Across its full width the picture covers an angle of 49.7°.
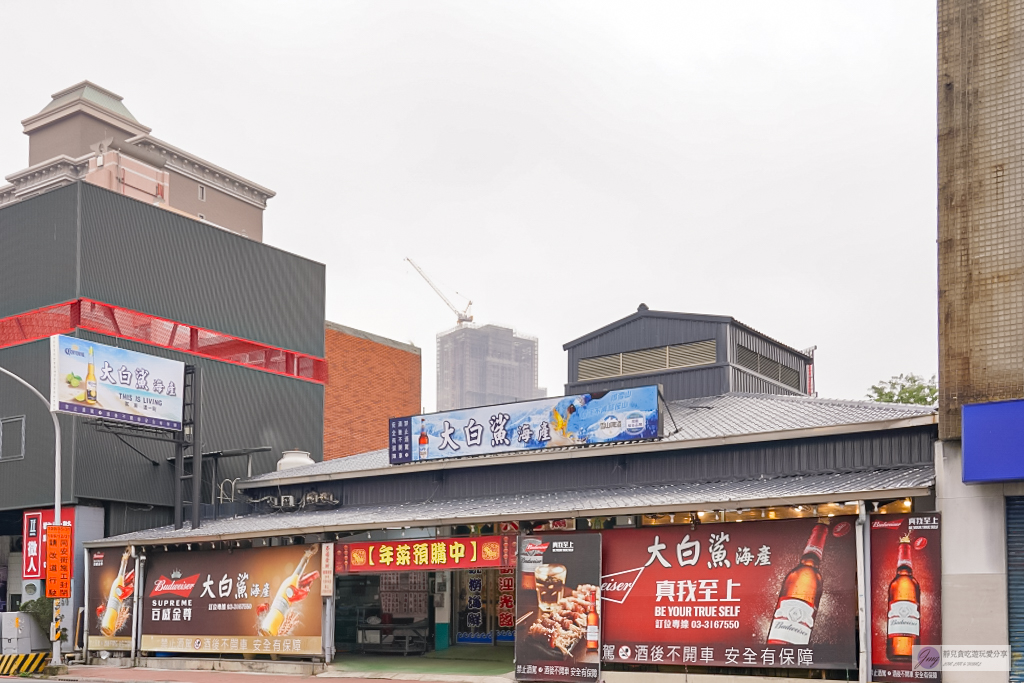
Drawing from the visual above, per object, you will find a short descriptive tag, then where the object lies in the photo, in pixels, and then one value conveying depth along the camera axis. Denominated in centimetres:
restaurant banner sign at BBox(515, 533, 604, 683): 2652
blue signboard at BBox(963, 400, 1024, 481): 2177
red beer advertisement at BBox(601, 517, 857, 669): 2361
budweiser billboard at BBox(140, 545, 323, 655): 3166
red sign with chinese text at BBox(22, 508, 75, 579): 3672
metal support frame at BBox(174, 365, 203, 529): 3766
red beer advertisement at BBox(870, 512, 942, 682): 2244
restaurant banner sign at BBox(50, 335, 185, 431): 3447
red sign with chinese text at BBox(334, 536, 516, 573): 2828
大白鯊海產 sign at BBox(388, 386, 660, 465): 3038
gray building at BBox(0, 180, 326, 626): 3894
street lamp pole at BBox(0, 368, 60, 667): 3307
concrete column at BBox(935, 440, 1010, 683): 2186
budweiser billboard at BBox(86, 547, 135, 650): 3594
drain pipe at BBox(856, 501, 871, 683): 2283
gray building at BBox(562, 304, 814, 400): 3597
